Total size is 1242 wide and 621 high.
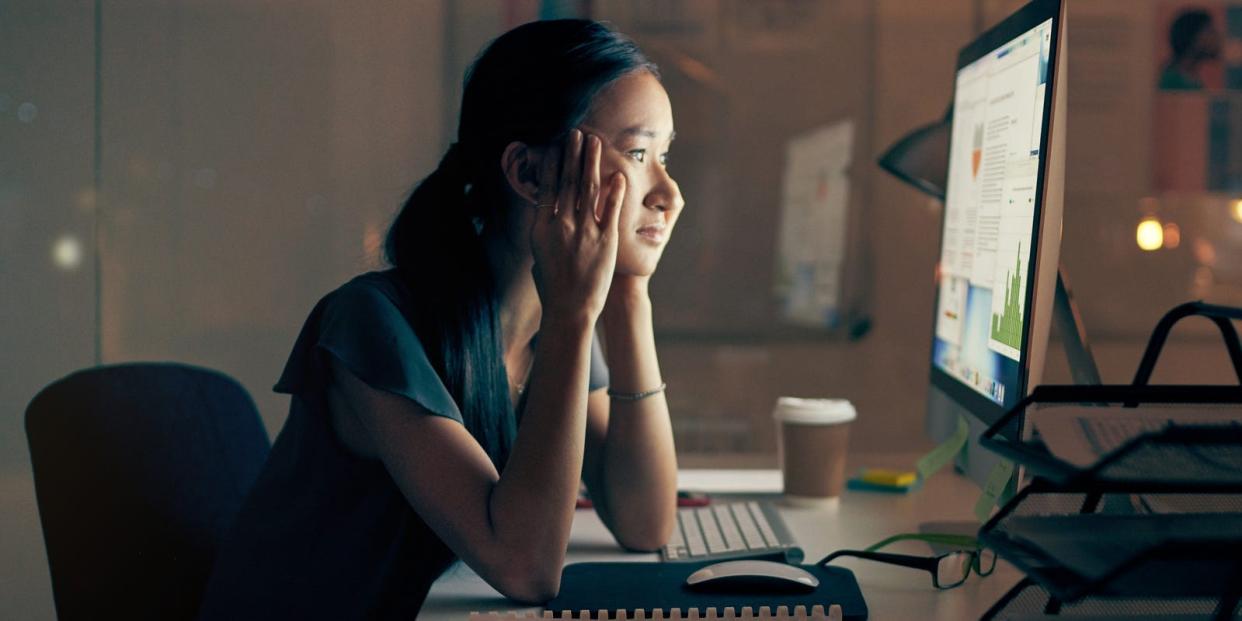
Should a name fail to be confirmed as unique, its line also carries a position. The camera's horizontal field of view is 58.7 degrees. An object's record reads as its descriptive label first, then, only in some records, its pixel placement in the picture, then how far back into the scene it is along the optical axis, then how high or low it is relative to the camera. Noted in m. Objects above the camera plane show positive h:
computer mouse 0.92 -0.30
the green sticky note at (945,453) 1.24 -0.25
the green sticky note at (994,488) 1.06 -0.25
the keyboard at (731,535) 1.10 -0.34
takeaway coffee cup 1.40 -0.29
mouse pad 0.89 -0.32
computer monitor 1.00 +0.00
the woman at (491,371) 0.99 -0.17
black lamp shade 1.58 +0.10
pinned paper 2.70 -0.01
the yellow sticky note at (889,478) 1.49 -0.35
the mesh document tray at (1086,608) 0.77 -0.27
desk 0.94 -0.35
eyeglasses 0.99 -0.31
